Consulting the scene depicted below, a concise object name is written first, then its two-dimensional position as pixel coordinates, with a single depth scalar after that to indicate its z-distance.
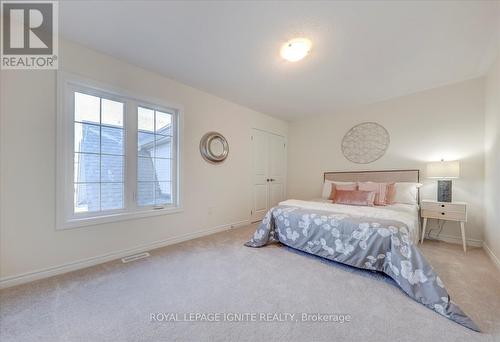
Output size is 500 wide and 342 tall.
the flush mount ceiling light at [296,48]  2.08
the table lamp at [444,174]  2.78
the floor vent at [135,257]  2.37
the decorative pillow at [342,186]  3.49
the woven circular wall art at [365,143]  3.75
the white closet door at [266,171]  4.33
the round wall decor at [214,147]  3.35
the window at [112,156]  2.12
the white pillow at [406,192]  3.18
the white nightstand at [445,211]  2.67
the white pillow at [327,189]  3.92
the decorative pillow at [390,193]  3.23
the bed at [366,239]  1.56
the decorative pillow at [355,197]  3.05
